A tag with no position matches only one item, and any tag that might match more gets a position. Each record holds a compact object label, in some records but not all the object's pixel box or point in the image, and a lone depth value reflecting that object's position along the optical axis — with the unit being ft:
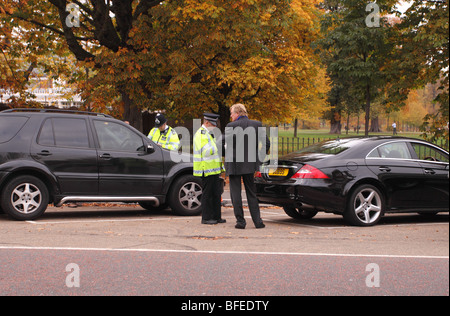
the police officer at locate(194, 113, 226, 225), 33.45
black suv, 33.81
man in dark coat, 31.45
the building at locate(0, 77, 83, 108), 122.50
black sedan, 32.22
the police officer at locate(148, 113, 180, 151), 40.14
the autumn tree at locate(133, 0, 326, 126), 62.59
